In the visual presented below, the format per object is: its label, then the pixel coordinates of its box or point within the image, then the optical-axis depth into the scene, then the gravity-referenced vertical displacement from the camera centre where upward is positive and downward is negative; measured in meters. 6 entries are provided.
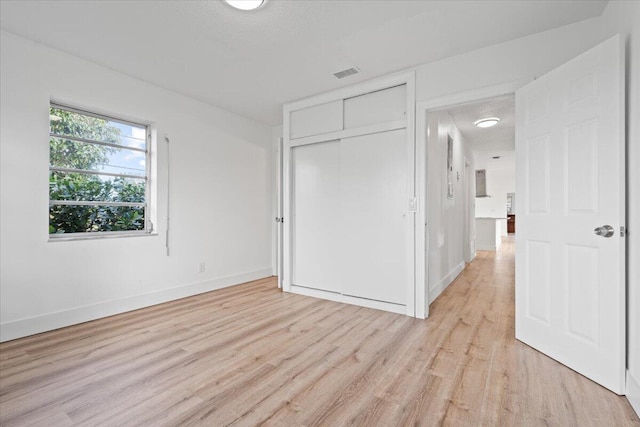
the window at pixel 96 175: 2.93 +0.41
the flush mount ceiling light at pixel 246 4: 2.14 +1.53
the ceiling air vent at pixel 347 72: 3.19 +1.55
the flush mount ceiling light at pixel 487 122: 4.70 +1.49
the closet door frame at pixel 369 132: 3.11 +0.72
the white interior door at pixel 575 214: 1.79 +0.01
